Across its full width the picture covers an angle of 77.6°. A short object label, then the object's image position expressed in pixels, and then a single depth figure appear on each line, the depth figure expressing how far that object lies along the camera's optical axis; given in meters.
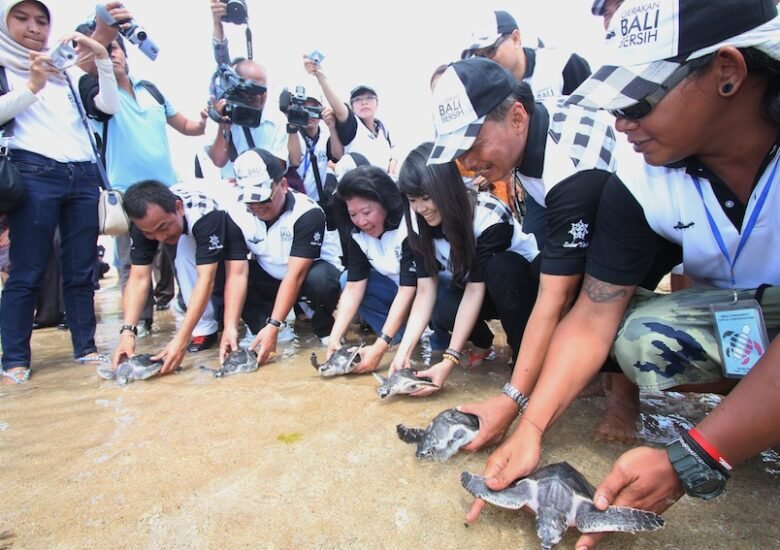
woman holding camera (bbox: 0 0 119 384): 2.27
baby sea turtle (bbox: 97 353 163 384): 2.25
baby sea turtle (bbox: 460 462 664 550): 0.94
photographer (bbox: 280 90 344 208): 3.34
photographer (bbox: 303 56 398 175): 3.33
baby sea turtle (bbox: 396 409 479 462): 1.37
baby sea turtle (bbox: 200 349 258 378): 2.30
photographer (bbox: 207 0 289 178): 3.20
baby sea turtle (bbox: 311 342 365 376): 2.12
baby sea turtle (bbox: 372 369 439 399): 1.79
